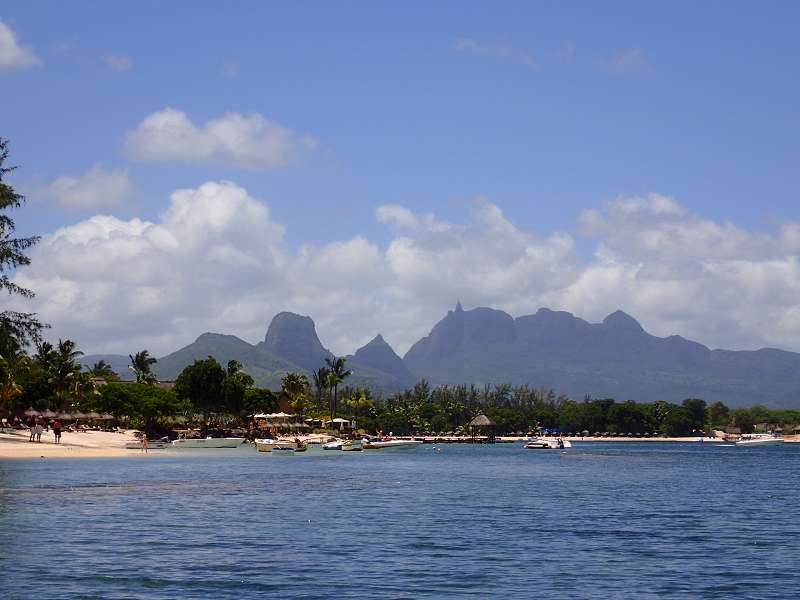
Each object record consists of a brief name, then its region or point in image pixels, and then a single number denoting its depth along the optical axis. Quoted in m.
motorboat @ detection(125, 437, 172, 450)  123.31
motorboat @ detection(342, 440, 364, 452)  155.65
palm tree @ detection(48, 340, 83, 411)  134.38
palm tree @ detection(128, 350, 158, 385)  195.18
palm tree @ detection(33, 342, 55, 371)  135.25
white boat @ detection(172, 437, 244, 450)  135.12
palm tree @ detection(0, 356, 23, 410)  109.95
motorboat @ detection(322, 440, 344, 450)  151.75
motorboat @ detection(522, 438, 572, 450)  194.88
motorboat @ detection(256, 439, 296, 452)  134.12
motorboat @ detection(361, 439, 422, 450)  167.20
